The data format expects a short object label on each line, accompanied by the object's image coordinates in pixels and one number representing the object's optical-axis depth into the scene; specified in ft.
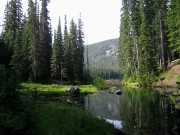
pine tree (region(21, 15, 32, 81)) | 109.28
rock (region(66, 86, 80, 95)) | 70.57
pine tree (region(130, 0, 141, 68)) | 126.35
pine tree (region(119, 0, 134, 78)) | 138.18
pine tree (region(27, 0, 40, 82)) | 107.01
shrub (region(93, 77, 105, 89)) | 103.38
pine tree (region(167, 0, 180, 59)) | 90.50
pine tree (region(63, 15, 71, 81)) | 128.77
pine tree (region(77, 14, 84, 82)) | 142.33
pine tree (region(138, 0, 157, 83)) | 106.68
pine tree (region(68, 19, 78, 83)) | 133.37
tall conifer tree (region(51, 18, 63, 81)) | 124.22
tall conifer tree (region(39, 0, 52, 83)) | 113.70
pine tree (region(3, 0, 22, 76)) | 98.57
